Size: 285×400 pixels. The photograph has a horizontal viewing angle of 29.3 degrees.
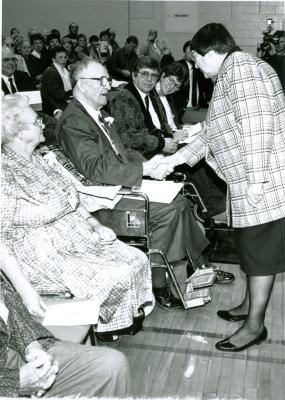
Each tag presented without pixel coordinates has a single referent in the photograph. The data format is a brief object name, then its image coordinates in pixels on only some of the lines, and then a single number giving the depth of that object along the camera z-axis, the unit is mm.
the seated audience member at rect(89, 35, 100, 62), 9297
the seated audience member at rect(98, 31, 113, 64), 9820
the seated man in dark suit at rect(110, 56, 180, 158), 3879
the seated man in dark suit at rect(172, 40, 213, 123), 7730
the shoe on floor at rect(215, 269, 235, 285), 3347
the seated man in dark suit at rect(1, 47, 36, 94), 5363
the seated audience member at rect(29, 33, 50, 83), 7852
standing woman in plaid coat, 2262
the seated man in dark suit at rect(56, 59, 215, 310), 2953
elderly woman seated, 2262
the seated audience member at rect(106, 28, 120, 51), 10195
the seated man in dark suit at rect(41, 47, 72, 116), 5922
